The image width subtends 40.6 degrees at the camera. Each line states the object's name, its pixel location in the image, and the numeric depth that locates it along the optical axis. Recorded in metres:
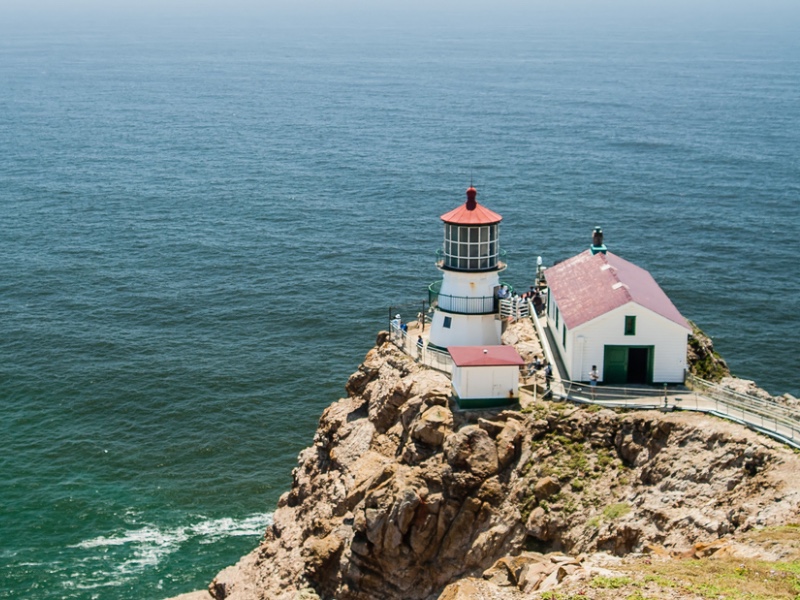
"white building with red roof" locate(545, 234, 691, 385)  40.88
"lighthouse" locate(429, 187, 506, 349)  46.94
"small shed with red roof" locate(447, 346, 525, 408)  40.72
